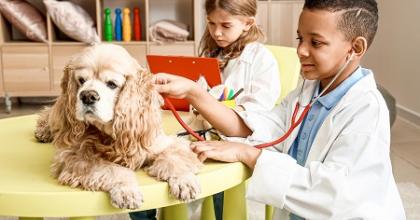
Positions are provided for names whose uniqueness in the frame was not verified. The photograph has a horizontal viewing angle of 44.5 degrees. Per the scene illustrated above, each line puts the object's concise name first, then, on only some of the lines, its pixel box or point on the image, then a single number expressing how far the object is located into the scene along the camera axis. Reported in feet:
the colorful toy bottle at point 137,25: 13.07
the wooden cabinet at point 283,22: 14.12
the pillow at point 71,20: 12.28
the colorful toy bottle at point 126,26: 12.91
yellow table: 2.95
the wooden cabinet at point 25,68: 12.62
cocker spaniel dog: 2.99
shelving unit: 12.63
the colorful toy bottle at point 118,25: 12.89
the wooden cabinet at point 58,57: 12.67
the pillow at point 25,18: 12.32
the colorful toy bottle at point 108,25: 12.79
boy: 3.31
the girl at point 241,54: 5.43
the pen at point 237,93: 5.17
